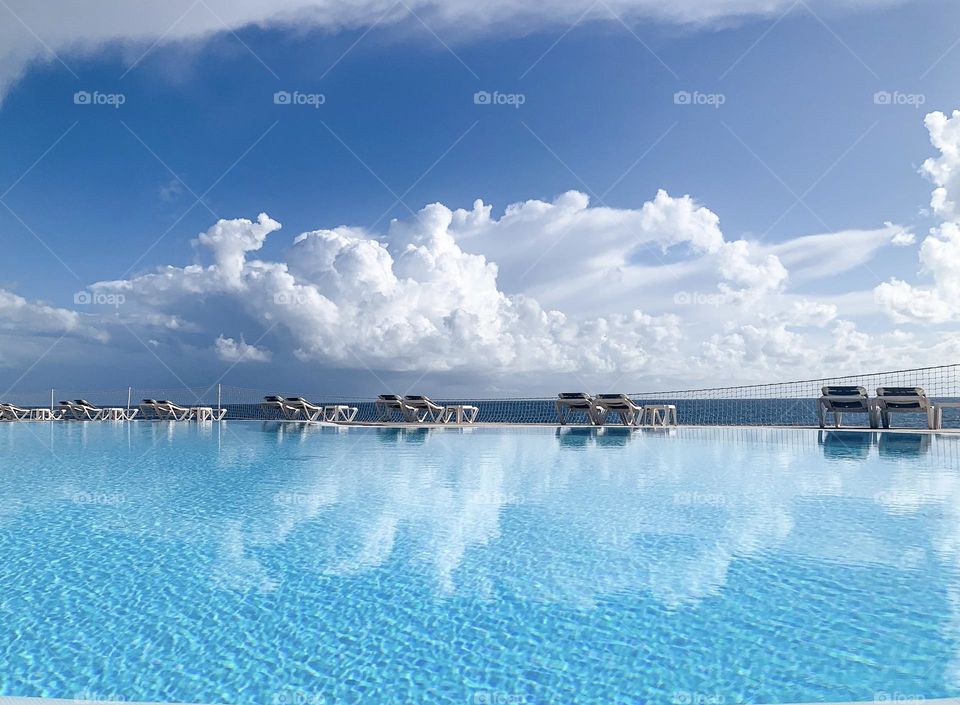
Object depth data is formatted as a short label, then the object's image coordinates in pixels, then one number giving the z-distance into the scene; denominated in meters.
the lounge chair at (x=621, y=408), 15.59
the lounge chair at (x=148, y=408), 22.41
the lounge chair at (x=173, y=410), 22.08
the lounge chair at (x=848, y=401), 12.83
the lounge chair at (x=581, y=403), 16.12
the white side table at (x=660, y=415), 16.14
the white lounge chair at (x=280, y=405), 20.58
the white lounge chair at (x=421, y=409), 17.44
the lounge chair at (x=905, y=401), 12.19
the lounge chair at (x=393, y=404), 17.67
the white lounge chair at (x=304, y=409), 20.17
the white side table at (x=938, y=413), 11.90
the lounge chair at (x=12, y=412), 22.59
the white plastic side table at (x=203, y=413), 21.96
